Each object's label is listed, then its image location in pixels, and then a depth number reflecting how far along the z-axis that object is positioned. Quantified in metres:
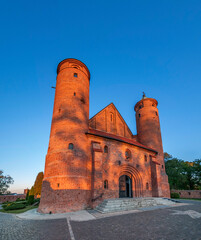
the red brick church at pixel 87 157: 14.12
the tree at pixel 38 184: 25.80
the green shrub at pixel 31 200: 20.08
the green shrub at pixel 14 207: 16.05
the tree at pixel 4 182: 41.67
